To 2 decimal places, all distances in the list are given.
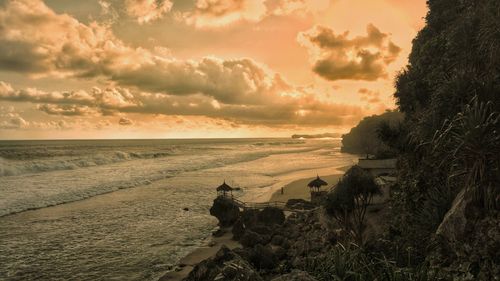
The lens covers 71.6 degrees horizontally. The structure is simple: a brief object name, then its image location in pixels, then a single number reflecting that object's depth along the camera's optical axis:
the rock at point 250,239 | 25.11
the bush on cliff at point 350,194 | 20.00
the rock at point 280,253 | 21.36
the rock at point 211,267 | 18.05
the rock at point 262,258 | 19.11
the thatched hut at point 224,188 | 38.66
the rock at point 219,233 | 29.36
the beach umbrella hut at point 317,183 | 40.65
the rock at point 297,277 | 6.99
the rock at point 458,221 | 12.21
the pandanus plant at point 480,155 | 11.34
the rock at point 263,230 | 27.51
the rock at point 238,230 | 28.21
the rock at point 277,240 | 24.97
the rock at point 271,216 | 30.97
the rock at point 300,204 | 36.75
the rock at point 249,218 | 30.61
